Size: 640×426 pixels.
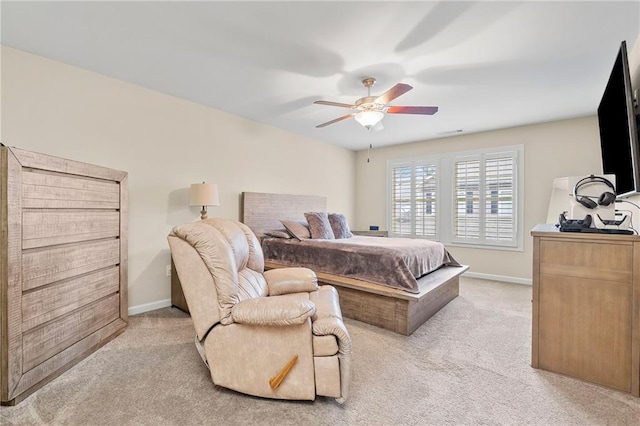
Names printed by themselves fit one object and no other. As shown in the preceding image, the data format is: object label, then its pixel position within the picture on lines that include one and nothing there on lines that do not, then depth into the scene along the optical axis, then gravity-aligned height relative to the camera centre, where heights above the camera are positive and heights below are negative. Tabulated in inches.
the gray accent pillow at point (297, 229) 149.1 -8.2
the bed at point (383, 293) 102.3 -31.5
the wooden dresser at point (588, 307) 68.0 -23.9
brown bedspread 108.1 -19.3
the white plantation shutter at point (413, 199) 204.2 +11.5
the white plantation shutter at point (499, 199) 172.7 +9.8
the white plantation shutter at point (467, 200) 184.9 +9.7
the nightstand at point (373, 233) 204.4 -14.0
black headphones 74.9 +5.3
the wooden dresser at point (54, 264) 63.6 -14.2
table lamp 123.4 +8.2
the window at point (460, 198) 173.2 +11.6
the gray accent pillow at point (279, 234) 152.9 -11.2
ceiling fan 99.7 +39.2
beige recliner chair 62.7 -27.3
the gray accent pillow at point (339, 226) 161.9 -7.1
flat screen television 60.8 +21.4
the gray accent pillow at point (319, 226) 150.9 -6.7
